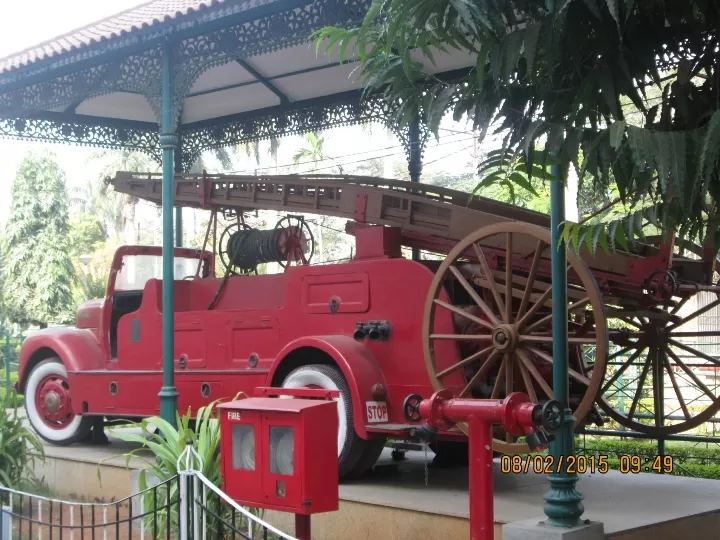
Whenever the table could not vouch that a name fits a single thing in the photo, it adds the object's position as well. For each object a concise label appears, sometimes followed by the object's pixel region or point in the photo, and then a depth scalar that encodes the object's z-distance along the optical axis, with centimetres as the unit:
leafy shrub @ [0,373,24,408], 941
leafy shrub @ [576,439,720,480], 1098
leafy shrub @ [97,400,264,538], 676
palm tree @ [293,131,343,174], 4459
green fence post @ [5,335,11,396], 1617
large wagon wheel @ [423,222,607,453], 675
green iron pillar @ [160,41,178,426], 890
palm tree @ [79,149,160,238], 5247
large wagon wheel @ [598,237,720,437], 796
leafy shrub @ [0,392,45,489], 905
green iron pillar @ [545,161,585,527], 559
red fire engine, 718
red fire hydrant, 438
